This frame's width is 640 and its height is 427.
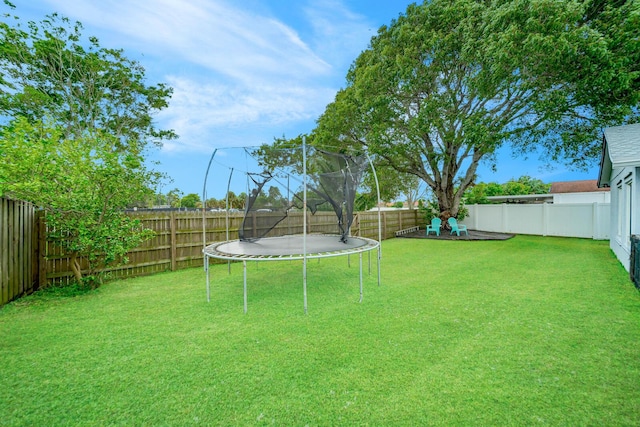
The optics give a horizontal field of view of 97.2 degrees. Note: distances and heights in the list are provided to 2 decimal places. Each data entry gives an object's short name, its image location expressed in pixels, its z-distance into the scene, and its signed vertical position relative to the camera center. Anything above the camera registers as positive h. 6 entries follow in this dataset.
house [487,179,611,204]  17.98 +0.78
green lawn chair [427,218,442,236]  10.74 -0.61
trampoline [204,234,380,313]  3.15 -0.51
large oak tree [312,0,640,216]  6.67 +3.60
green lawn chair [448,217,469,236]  10.33 -0.60
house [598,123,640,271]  4.19 +0.49
